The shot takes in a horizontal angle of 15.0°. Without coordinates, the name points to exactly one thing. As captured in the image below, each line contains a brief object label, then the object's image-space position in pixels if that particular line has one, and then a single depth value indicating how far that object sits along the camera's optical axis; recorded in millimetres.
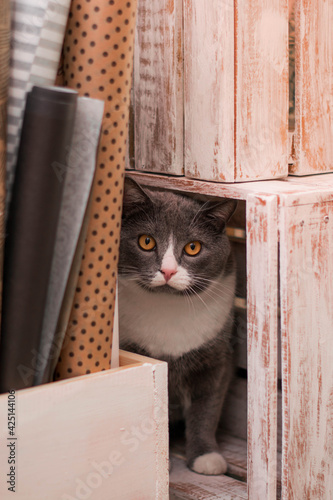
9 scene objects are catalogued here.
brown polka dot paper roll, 835
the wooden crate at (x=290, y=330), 977
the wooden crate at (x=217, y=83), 992
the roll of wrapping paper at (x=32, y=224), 739
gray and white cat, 1119
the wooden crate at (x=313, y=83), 1021
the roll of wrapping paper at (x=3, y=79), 740
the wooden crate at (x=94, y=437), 826
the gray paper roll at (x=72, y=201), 799
